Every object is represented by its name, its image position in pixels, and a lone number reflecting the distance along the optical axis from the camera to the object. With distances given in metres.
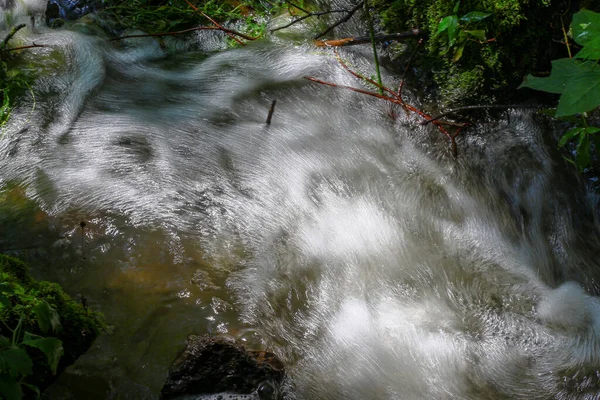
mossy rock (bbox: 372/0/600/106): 3.02
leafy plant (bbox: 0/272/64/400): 1.40
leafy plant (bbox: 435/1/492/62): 2.78
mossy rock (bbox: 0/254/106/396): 1.68
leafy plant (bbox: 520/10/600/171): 1.79
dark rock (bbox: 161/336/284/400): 1.86
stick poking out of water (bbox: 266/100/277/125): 2.99
